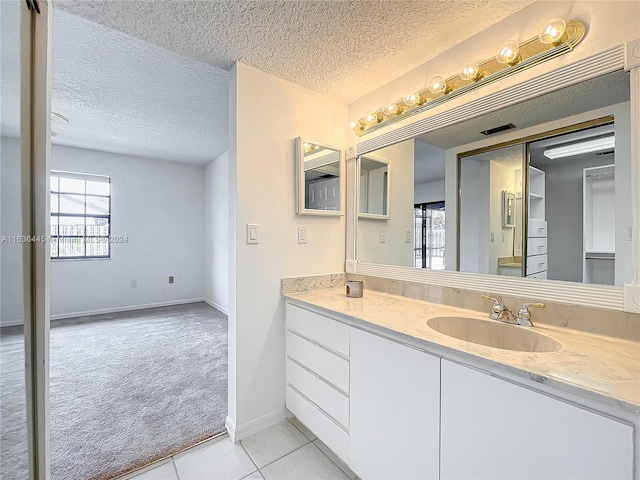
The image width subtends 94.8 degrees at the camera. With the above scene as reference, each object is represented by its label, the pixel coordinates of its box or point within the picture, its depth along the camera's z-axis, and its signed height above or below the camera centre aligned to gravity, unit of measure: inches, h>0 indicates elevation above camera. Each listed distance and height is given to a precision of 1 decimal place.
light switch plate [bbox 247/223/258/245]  70.9 +1.3
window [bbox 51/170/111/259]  162.2 +13.3
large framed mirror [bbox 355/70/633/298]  45.2 +9.2
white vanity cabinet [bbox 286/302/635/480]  31.0 -24.4
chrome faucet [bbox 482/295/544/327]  50.3 -13.3
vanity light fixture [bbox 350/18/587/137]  47.4 +32.3
